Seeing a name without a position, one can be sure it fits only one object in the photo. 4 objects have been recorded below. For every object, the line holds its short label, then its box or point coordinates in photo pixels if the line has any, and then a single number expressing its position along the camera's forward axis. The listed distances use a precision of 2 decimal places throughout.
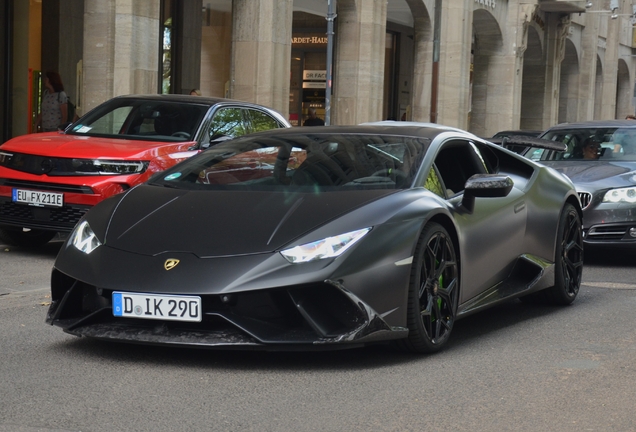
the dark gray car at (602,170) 10.85
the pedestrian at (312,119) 24.39
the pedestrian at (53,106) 16.66
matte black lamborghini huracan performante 5.16
